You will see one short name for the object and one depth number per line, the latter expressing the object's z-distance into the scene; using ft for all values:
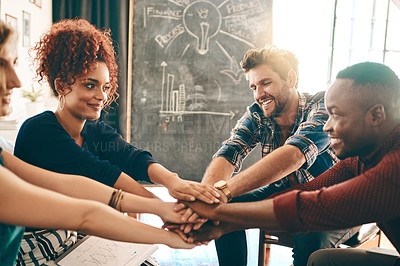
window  14.57
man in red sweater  3.74
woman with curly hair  5.18
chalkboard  14.29
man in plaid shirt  6.13
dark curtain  14.01
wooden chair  6.47
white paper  4.70
